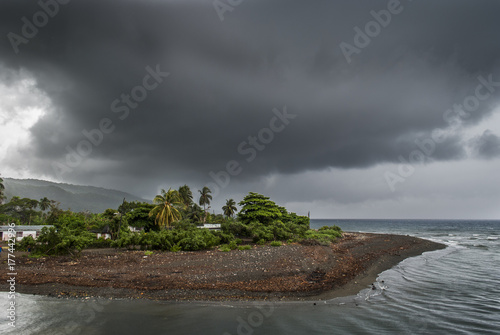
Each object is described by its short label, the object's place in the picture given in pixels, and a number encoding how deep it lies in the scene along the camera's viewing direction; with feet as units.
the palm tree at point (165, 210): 186.41
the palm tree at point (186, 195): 296.71
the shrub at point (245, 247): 106.93
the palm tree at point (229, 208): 342.03
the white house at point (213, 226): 248.63
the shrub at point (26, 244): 97.24
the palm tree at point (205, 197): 332.39
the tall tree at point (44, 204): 356.46
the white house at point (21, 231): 179.32
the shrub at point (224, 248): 103.45
